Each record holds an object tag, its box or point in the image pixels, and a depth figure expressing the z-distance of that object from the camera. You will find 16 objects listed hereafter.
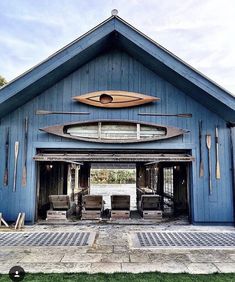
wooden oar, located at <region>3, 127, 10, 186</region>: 8.91
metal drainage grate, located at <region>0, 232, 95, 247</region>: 6.74
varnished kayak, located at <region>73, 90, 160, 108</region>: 9.14
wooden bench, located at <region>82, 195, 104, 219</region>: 10.59
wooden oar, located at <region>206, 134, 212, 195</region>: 9.12
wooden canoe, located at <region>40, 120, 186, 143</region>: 9.11
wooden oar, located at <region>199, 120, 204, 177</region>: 9.10
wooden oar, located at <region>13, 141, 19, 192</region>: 8.88
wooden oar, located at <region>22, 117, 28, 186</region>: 8.97
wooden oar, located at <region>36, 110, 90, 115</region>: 9.19
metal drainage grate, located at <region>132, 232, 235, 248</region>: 6.60
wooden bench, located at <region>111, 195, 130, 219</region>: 10.46
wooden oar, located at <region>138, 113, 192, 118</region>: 9.34
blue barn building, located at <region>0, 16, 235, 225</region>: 8.73
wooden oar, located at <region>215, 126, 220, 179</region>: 9.07
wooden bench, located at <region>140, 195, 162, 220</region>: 10.81
